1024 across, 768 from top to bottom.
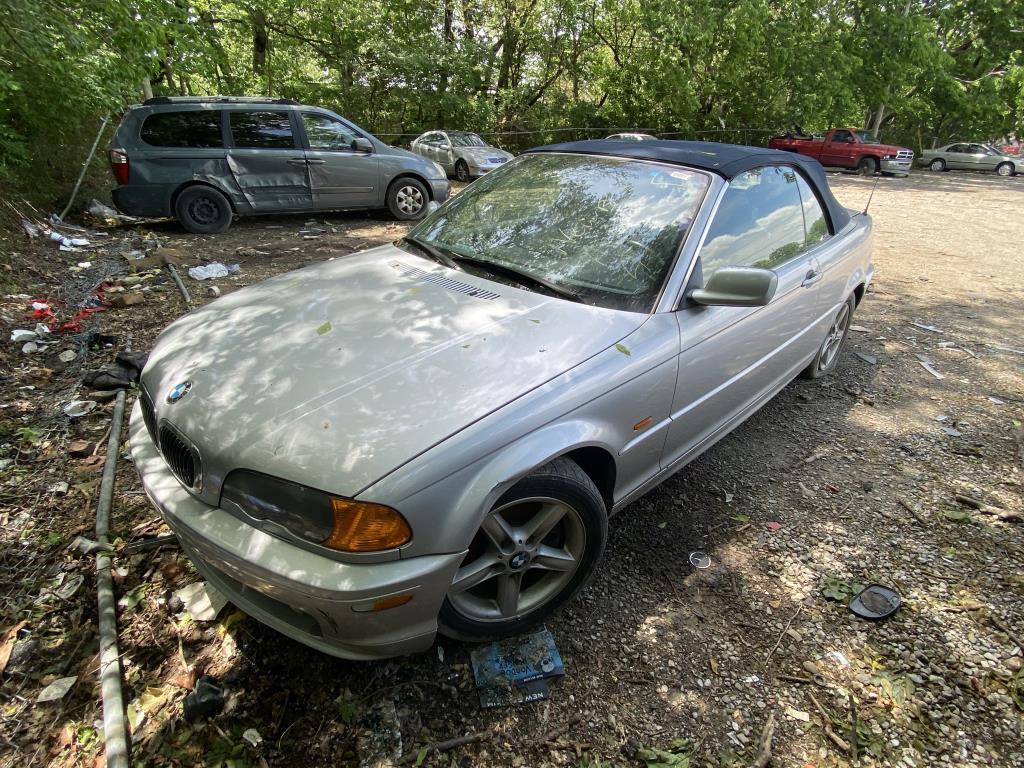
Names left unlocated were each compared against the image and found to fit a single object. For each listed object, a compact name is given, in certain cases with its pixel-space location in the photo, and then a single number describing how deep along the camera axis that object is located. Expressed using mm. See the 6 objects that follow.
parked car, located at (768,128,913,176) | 21000
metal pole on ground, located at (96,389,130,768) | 1765
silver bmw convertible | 1674
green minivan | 7355
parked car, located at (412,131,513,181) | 15164
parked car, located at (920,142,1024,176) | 22891
